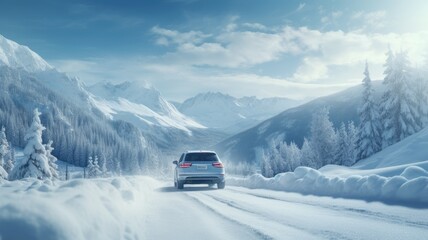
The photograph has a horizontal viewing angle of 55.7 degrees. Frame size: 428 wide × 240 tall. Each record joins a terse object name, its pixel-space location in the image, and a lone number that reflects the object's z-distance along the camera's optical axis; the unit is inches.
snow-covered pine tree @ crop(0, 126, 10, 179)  1669.9
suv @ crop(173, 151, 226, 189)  789.2
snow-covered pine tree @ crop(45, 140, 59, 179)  1560.9
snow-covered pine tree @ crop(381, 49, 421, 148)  1803.6
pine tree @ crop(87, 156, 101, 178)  2876.5
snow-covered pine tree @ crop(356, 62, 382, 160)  1943.9
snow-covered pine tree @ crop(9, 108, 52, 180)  1369.3
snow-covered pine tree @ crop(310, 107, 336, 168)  2536.9
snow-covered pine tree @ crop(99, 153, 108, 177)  3147.6
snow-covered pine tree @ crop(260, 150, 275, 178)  3567.9
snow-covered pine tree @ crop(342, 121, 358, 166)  2433.6
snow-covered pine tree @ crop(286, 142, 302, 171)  3332.7
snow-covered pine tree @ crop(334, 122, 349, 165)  2463.1
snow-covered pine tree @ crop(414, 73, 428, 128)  1831.9
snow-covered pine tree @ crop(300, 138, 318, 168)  2632.1
